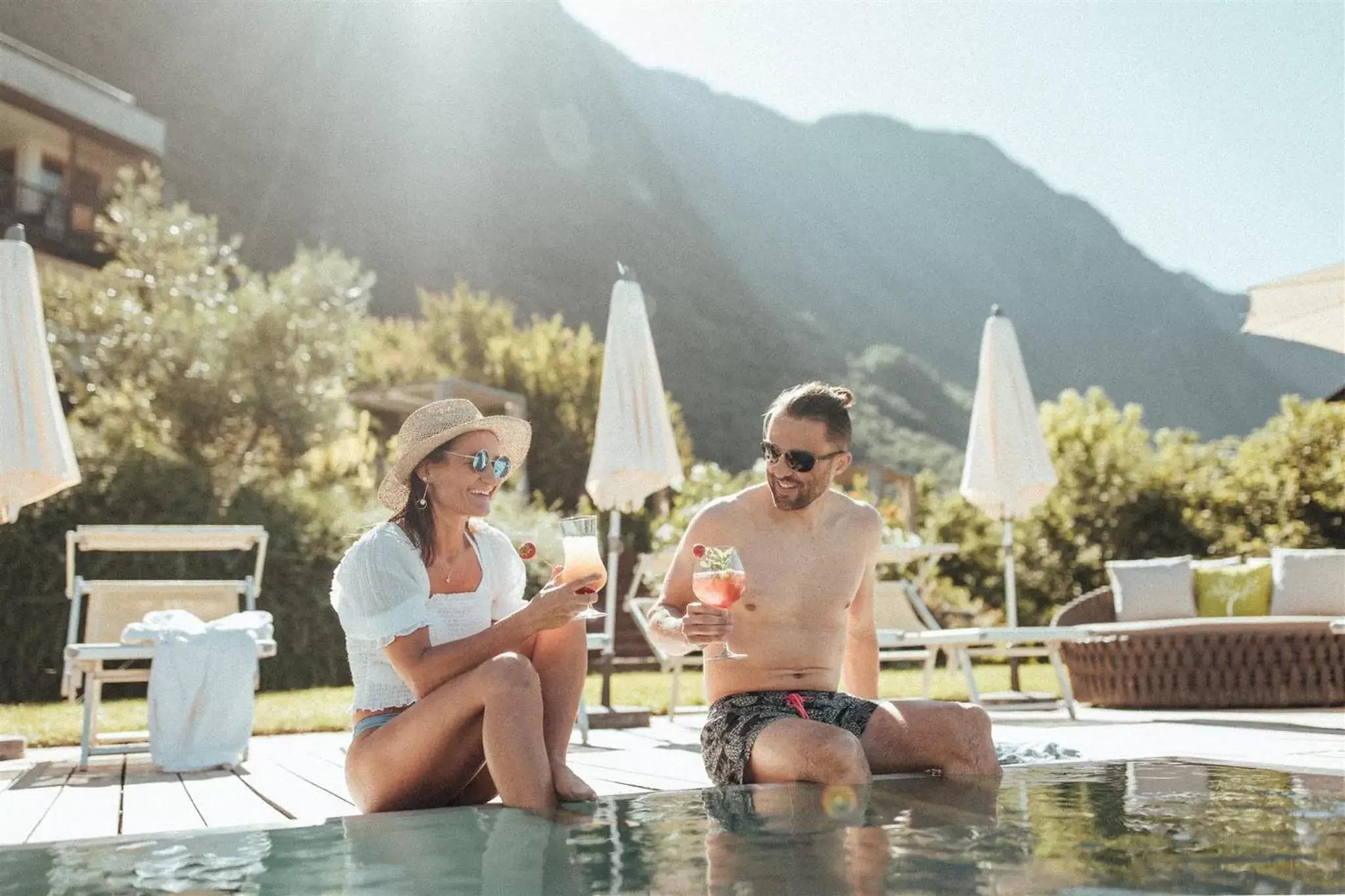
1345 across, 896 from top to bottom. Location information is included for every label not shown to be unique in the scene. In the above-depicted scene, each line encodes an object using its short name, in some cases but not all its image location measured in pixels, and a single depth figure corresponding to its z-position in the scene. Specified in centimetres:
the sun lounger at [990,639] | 616
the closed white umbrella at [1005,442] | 794
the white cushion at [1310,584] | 810
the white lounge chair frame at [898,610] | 838
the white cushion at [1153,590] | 849
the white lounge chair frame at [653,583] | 694
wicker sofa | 755
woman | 252
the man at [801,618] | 303
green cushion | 846
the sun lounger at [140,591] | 609
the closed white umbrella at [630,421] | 682
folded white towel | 495
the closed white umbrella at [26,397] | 589
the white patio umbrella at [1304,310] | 768
